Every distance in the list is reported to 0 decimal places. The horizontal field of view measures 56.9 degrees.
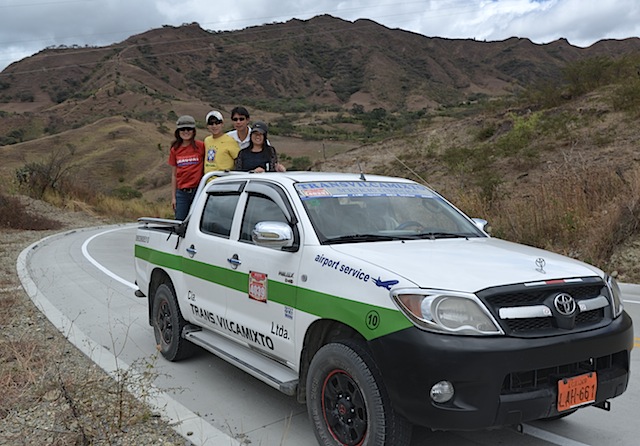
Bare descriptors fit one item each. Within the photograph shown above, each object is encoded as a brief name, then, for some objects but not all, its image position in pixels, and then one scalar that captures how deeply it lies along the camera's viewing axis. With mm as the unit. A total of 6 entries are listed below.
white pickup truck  3139
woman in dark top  7215
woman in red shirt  7824
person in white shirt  7750
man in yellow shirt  7523
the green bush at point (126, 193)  45156
